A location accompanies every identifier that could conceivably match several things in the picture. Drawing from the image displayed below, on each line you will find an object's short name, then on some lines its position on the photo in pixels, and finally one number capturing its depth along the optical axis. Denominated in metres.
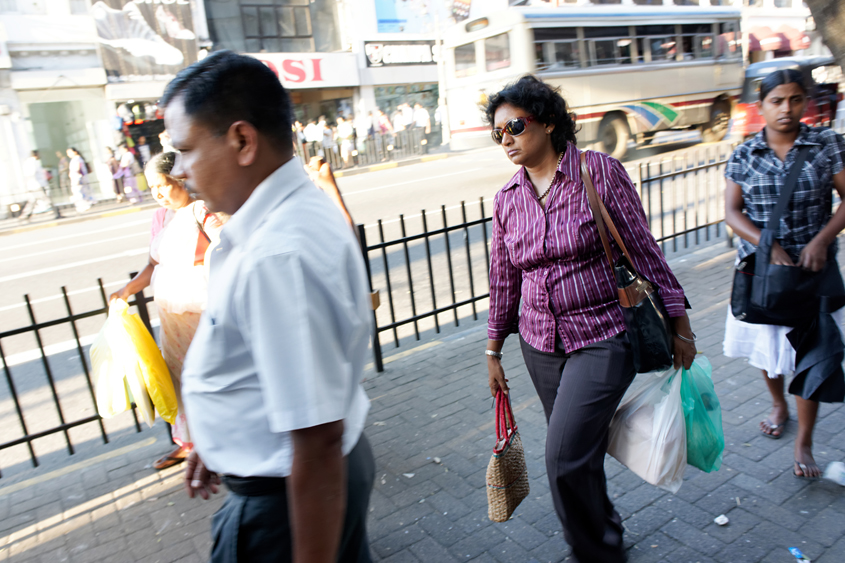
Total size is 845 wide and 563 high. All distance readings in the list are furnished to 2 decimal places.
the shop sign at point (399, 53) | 28.17
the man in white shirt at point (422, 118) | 25.69
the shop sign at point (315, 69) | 25.42
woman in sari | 3.12
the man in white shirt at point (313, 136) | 22.88
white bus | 15.41
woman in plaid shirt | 2.85
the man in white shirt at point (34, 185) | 18.30
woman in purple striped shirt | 2.24
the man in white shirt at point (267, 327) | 1.15
